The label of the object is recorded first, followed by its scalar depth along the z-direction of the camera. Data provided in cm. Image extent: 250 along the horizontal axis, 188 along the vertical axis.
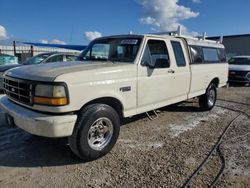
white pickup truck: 252
